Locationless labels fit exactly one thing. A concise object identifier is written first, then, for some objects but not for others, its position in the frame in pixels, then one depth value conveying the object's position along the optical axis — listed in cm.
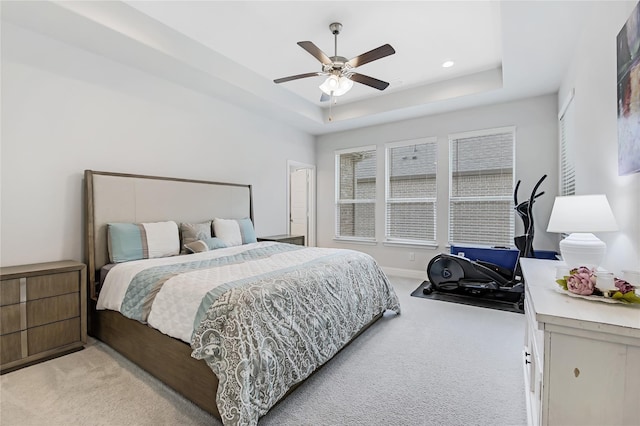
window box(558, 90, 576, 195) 306
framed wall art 131
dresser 95
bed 159
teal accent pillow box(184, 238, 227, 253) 321
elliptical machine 364
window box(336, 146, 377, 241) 556
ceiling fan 254
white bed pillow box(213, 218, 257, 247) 375
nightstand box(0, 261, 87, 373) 214
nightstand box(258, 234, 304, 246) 455
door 623
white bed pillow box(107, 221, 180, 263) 280
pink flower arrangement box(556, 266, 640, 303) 111
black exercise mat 352
